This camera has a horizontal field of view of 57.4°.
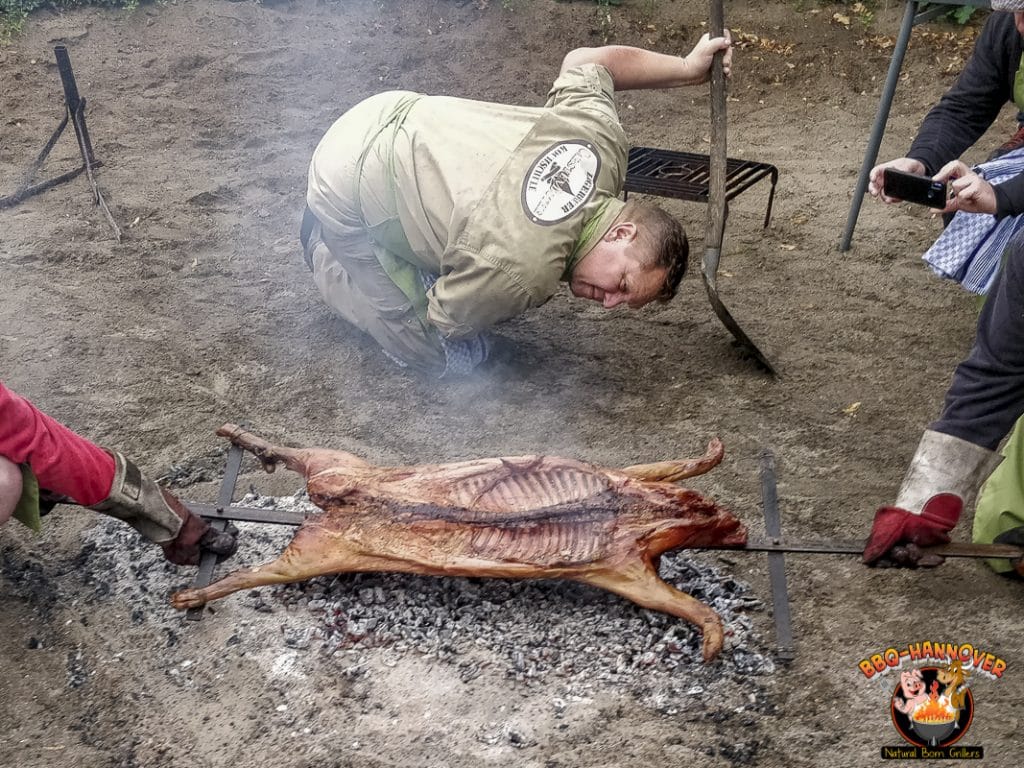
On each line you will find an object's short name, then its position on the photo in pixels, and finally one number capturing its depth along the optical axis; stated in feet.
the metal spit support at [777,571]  9.25
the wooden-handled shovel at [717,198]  13.29
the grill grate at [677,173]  14.94
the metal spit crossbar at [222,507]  9.70
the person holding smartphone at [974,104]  12.98
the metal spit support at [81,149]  16.98
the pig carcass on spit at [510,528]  9.03
